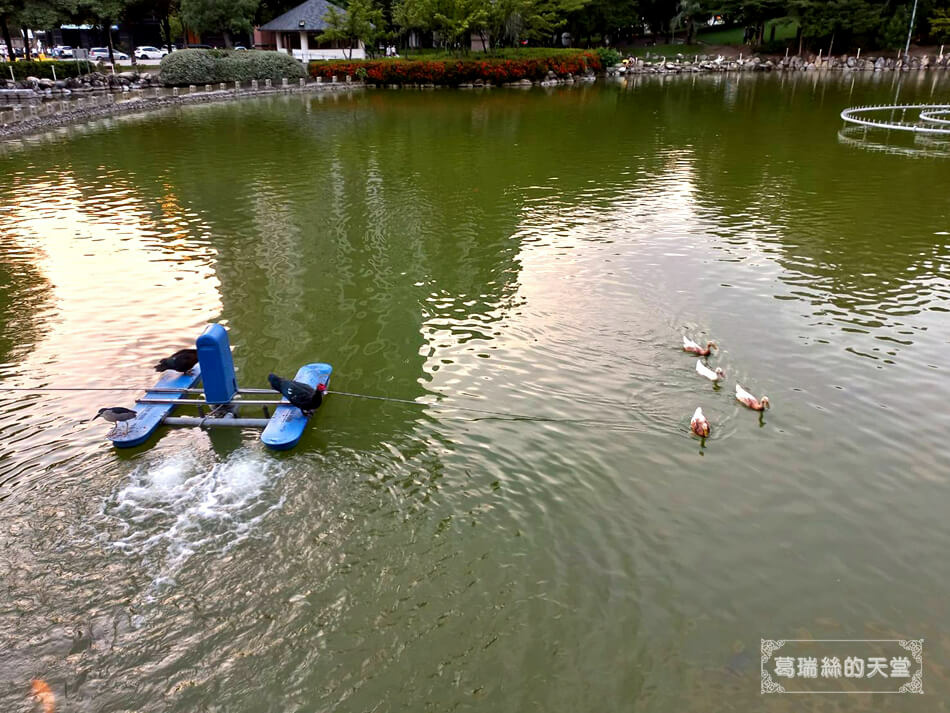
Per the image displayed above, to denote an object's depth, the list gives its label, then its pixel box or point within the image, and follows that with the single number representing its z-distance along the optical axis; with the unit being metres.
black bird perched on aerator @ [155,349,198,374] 9.76
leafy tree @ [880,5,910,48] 61.47
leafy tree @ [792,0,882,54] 61.88
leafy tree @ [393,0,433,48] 54.81
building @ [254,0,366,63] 64.75
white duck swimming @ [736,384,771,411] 9.18
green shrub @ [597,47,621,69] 61.53
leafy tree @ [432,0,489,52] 54.44
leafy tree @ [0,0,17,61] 41.47
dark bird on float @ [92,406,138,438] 8.31
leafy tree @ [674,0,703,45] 71.88
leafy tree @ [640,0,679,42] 78.19
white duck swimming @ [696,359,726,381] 9.84
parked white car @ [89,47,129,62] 68.12
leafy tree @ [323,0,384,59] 57.03
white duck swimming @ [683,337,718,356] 10.55
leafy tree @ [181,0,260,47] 59.59
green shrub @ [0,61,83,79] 44.03
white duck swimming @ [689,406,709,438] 8.69
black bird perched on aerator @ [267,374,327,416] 8.75
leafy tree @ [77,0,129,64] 48.00
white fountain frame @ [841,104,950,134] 26.95
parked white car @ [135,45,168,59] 71.25
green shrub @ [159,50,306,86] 50.69
